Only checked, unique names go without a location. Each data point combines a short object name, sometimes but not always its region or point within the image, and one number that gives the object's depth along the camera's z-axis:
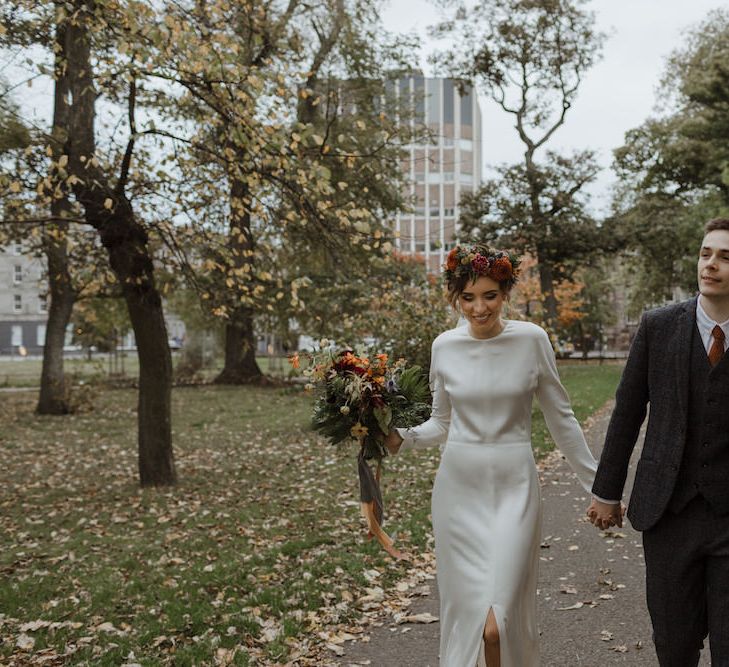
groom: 3.10
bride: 3.50
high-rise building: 101.81
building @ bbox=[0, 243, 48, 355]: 78.38
